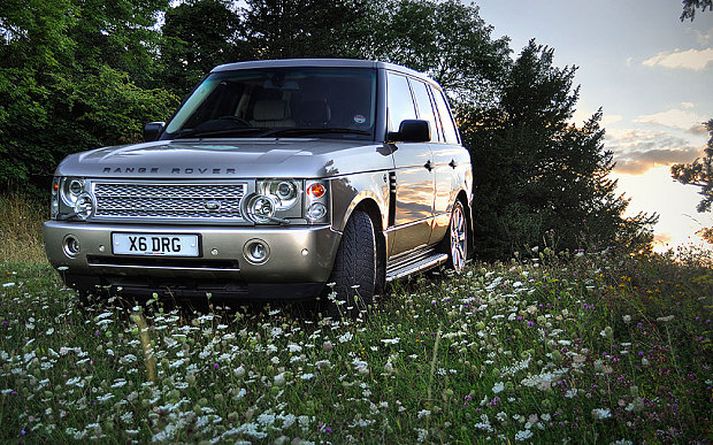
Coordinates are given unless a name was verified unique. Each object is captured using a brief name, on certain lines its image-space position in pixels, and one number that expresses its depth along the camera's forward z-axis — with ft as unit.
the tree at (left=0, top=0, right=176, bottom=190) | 69.56
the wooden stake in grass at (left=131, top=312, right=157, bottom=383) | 13.30
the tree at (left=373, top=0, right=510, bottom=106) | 142.43
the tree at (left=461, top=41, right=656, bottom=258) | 114.73
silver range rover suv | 17.24
